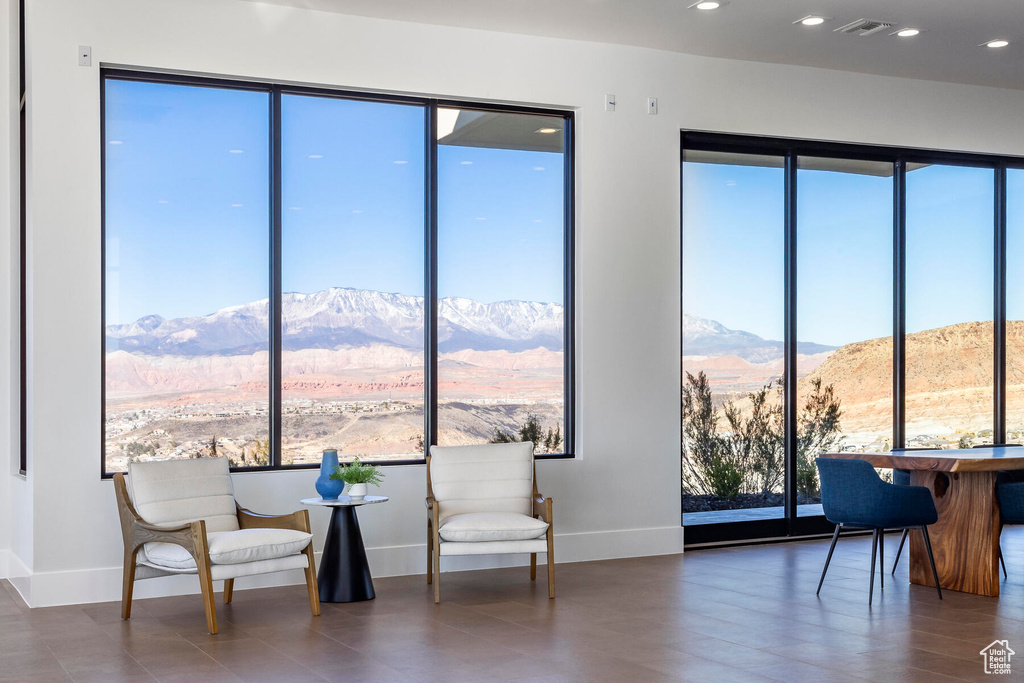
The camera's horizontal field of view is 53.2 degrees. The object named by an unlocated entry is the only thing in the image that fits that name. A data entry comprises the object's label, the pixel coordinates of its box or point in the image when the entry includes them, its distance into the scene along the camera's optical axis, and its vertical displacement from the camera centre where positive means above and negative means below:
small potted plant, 6.16 -0.70
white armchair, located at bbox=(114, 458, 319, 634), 5.36 -0.94
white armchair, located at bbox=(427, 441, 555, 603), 6.07 -0.93
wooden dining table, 5.95 -0.92
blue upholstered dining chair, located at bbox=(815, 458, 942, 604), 5.74 -0.80
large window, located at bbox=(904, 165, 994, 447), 8.94 +0.47
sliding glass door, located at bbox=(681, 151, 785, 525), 8.12 +0.18
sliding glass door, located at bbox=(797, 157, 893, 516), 8.51 +0.42
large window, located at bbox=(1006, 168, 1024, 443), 9.35 +0.43
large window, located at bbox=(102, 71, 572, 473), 6.56 +0.60
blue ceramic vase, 6.14 -0.73
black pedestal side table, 6.06 -1.19
